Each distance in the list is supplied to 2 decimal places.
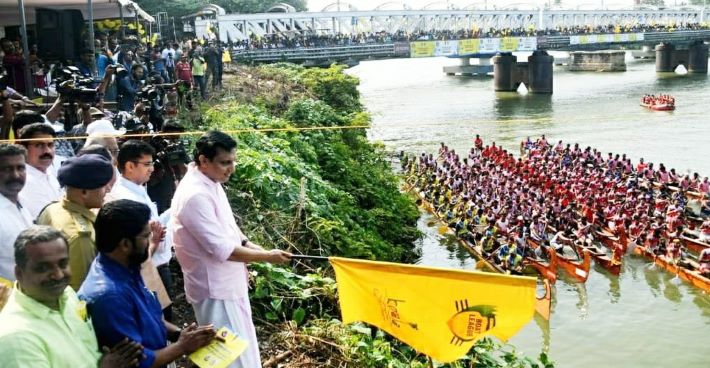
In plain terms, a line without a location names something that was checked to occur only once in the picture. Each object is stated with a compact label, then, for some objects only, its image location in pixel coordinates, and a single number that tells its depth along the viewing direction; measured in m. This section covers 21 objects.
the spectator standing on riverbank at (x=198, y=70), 14.63
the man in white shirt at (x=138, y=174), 3.86
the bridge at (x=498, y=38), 37.50
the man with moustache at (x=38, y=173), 3.90
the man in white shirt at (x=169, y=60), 14.68
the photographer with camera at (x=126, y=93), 8.90
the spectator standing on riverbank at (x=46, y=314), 2.19
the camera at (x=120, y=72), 8.50
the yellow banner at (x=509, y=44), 43.84
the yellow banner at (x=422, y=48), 38.66
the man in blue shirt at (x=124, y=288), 2.52
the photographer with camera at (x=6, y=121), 5.48
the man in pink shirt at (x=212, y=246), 3.35
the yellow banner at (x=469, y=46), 41.59
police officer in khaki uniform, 2.95
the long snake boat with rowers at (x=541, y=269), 10.75
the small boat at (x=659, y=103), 34.62
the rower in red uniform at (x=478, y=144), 23.11
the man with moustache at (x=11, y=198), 3.11
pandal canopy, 10.39
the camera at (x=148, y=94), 7.92
